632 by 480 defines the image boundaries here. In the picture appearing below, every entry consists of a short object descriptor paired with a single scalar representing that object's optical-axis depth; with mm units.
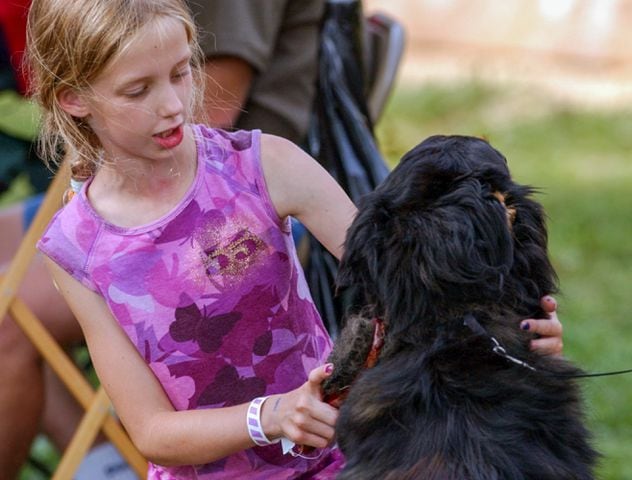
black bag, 4626
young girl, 4072
